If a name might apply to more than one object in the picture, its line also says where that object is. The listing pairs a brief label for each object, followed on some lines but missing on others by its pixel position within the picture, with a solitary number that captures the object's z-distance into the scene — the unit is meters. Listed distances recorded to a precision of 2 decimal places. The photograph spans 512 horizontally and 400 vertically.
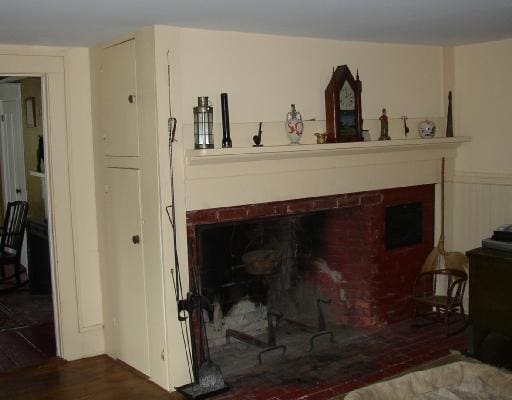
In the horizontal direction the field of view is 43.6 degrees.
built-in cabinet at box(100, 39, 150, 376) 3.94
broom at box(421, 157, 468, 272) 5.07
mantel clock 4.36
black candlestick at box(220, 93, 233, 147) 3.83
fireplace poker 3.72
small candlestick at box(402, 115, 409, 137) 4.89
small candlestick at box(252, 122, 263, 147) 4.00
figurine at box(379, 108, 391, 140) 4.70
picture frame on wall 6.43
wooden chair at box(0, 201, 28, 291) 6.22
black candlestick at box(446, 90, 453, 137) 5.12
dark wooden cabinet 4.16
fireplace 4.59
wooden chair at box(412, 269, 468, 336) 4.73
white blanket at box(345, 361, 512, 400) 3.63
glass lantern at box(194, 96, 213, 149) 3.73
